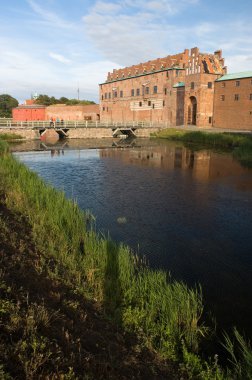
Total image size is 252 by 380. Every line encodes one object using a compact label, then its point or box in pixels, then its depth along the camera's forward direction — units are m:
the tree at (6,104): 83.05
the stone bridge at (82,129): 39.38
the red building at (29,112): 64.44
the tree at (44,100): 79.75
